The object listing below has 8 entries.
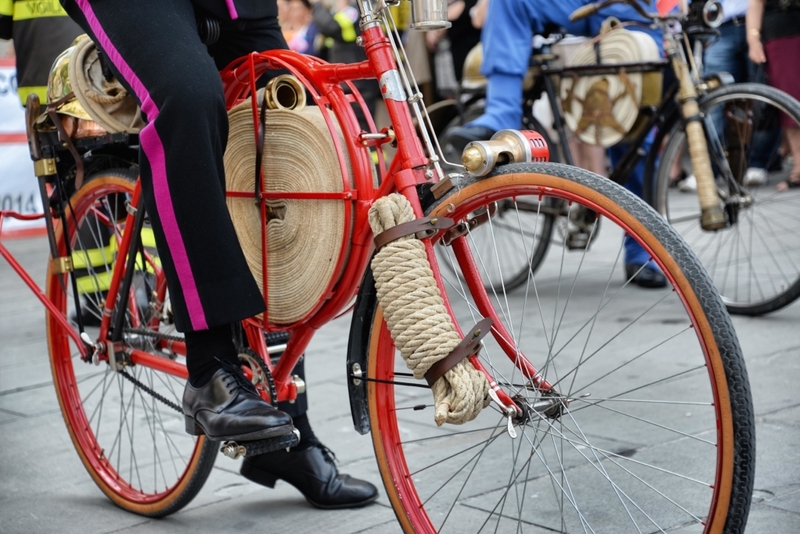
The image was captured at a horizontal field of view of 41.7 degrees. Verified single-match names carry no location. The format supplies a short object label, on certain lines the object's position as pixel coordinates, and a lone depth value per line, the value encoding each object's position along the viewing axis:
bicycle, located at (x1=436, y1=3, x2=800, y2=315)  4.30
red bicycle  1.79
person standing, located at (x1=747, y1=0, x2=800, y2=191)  7.16
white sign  7.30
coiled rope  1.84
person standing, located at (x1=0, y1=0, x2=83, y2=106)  3.74
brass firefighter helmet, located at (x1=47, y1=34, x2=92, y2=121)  2.72
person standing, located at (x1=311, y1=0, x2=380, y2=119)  8.22
